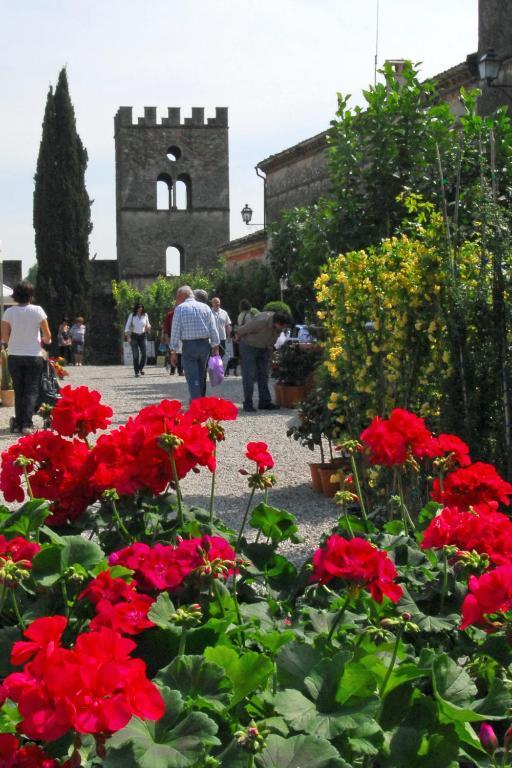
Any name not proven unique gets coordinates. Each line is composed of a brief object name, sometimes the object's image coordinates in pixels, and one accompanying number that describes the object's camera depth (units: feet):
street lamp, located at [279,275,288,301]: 78.42
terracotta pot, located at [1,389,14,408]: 51.70
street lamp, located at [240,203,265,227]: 108.58
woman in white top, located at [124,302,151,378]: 76.89
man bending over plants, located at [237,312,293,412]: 47.73
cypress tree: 149.79
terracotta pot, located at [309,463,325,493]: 28.12
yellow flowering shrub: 20.43
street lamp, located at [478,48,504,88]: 43.70
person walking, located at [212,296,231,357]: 66.49
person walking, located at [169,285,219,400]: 40.75
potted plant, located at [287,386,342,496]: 27.05
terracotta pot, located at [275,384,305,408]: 50.42
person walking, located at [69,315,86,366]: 122.20
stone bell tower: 194.59
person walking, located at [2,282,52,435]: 37.73
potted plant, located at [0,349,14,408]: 51.75
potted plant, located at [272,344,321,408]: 48.55
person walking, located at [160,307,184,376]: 63.10
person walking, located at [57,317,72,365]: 120.02
